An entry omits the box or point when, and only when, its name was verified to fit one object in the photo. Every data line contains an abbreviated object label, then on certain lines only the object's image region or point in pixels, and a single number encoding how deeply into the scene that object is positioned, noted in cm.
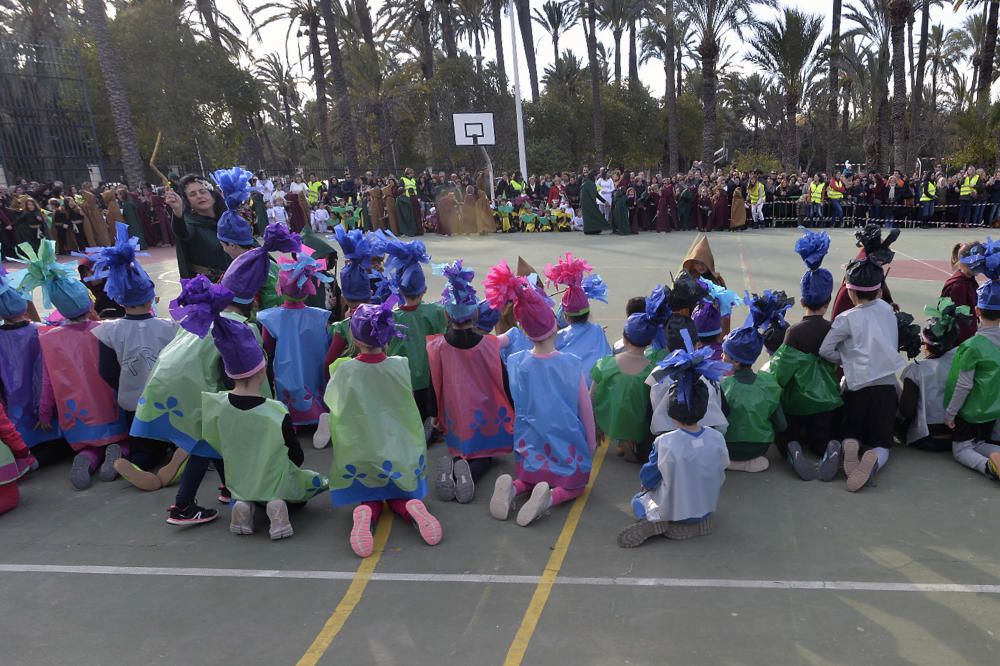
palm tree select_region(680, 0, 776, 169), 2281
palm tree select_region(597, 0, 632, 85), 3016
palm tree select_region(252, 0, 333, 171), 3072
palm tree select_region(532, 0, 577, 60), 3878
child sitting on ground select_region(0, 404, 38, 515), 479
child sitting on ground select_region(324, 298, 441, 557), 424
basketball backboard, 2466
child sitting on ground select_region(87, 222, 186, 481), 516
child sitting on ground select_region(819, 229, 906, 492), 483
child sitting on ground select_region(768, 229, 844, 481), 498
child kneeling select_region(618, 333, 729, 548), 388
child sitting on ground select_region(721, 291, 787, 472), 478
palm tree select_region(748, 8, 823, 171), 2411
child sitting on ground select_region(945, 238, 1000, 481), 471
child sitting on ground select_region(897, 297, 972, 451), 503
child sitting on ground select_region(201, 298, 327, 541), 413
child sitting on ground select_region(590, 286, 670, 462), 484
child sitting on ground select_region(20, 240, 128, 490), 534
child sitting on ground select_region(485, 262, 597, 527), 448
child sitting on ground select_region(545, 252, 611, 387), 552
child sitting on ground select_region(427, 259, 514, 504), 476
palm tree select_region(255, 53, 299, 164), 4697
